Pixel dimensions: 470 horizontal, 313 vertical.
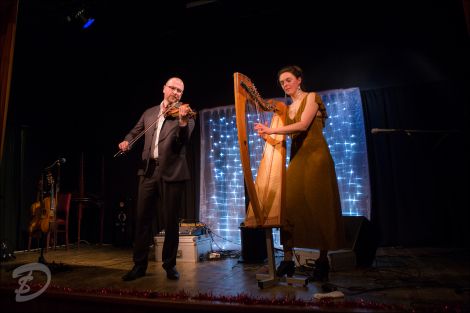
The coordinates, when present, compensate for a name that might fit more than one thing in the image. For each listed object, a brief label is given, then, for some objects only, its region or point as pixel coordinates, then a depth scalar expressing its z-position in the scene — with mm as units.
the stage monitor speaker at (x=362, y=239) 3420
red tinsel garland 1689
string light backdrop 4926
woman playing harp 2332
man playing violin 2861
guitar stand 3559
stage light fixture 4605
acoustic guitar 4477
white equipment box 4047
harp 2104
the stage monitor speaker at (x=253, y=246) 3818
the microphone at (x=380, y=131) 3067
